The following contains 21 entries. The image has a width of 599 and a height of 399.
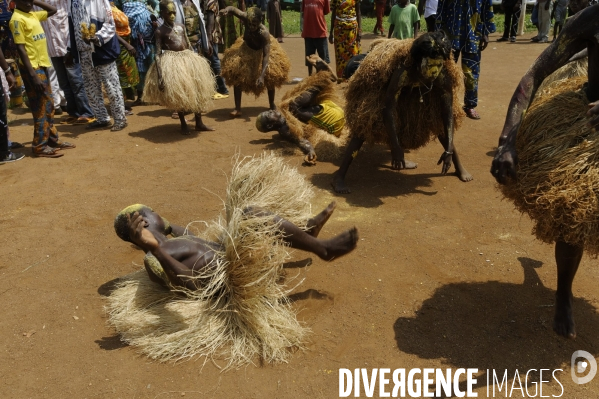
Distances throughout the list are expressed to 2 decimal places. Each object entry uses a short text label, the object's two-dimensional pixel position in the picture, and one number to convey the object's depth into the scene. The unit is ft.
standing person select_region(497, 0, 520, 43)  43.80
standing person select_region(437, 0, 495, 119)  21.83
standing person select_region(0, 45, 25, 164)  19.75
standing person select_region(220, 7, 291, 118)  23.30
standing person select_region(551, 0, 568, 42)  38.53
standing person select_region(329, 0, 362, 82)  27.37
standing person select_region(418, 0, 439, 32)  27.84
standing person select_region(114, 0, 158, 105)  26.30
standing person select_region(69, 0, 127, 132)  21.86
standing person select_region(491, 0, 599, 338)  8.11
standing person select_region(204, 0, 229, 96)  27.37
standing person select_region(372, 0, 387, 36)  46.83
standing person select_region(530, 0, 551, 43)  42.57
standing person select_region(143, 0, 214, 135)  21.47
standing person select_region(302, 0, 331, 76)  28.96
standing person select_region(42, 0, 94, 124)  23.42
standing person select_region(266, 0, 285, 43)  41.20
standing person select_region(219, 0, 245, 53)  38.45
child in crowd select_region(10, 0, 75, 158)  18.92
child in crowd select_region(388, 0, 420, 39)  28.73
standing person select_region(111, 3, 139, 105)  25.14
